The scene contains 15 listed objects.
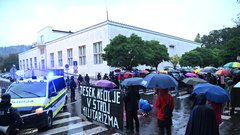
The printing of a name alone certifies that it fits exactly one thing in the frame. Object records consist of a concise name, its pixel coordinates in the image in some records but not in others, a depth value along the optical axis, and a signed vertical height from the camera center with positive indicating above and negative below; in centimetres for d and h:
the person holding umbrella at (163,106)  481 -113
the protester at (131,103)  583 -124
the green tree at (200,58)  3240 +183
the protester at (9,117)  371 -104
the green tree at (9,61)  7124 +430
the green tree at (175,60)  3603 +162
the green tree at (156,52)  2171 +230
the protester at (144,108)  804 -197
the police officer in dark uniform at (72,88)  1184 -135
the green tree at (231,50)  1747 +177
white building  2588 +491
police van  600 -116
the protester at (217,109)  449 -117
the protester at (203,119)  335 -107
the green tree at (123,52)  1870 +186
